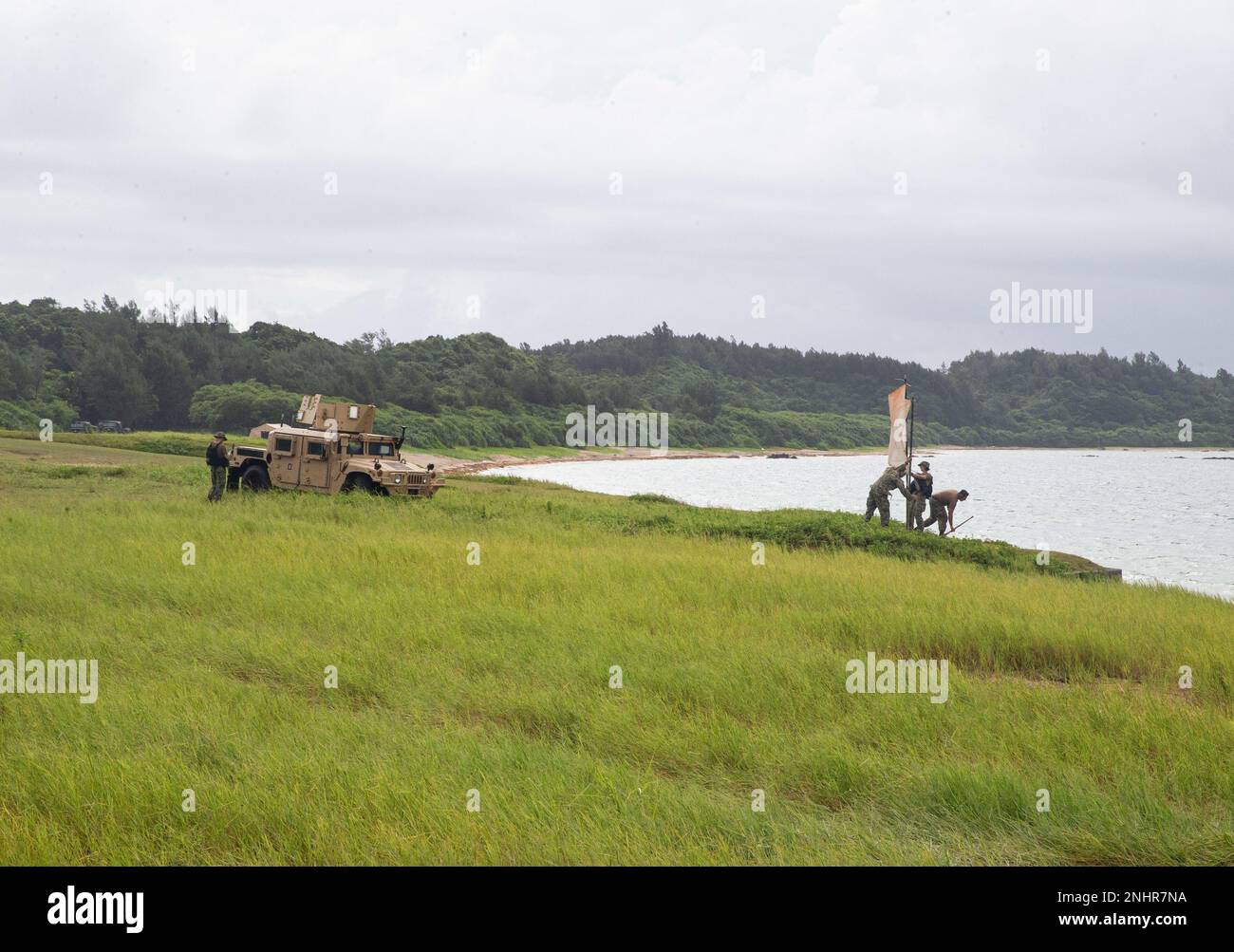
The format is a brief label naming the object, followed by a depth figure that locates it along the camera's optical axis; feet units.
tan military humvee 90.33
